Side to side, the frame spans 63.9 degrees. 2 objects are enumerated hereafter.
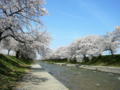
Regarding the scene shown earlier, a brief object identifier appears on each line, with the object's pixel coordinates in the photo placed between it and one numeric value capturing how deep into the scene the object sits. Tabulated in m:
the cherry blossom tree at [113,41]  30.27
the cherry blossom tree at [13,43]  22.88
